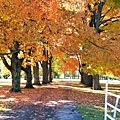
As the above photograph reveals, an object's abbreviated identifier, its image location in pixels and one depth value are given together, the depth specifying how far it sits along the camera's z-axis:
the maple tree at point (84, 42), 20.84
